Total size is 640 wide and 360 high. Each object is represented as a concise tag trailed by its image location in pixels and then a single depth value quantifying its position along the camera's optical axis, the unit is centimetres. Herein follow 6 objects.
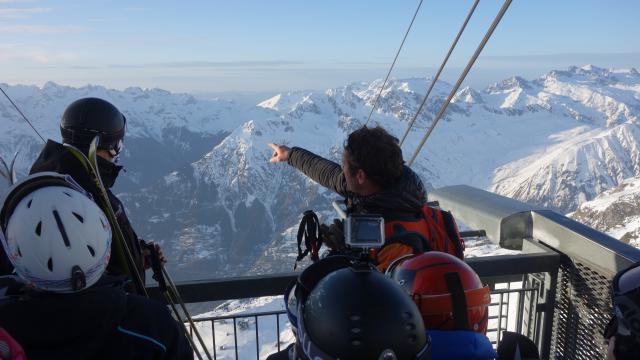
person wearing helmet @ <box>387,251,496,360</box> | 227
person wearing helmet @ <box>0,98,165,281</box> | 356
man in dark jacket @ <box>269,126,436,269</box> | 288
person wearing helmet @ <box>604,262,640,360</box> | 179
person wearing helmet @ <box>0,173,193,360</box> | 213
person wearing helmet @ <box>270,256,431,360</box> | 175
